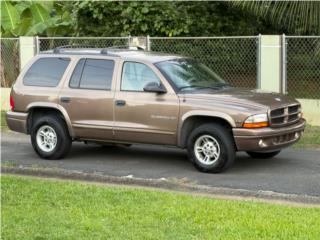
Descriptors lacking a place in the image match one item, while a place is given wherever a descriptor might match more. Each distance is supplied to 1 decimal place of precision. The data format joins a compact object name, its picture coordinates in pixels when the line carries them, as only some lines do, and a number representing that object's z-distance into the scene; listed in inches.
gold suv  354.6
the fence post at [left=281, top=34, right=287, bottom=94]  532.4
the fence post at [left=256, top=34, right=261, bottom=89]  542.0
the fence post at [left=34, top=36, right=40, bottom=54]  666.8
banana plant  667.0
